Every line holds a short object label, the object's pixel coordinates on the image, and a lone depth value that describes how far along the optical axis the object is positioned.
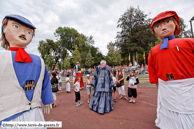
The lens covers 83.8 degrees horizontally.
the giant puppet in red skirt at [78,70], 7.71
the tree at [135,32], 23.47
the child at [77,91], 5.08
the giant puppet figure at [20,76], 1.36
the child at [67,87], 8.07
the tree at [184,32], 26.78
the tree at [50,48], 33.47
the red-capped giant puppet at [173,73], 1.88
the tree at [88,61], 32.22
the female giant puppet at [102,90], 4.20
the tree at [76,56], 29.86
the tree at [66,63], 30.66
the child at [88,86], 5.48
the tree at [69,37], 36.12
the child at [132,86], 4.95
